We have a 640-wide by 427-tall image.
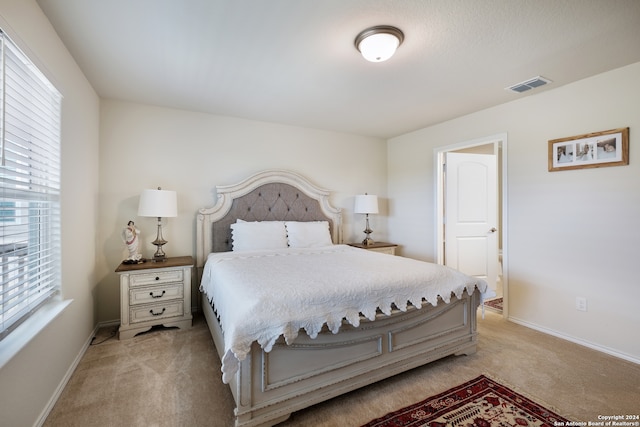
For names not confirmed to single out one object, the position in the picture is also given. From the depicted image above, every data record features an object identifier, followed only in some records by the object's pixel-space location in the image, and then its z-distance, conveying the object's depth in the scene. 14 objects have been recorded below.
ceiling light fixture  1.81
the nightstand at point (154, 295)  2.61
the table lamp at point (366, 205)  4.11
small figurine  2.77
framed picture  2.33
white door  3.90
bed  1.52
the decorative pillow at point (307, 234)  3.43
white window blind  1.33
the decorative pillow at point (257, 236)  3.18
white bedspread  1.50
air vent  2.52
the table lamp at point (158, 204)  2.77
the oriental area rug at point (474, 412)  1.59
